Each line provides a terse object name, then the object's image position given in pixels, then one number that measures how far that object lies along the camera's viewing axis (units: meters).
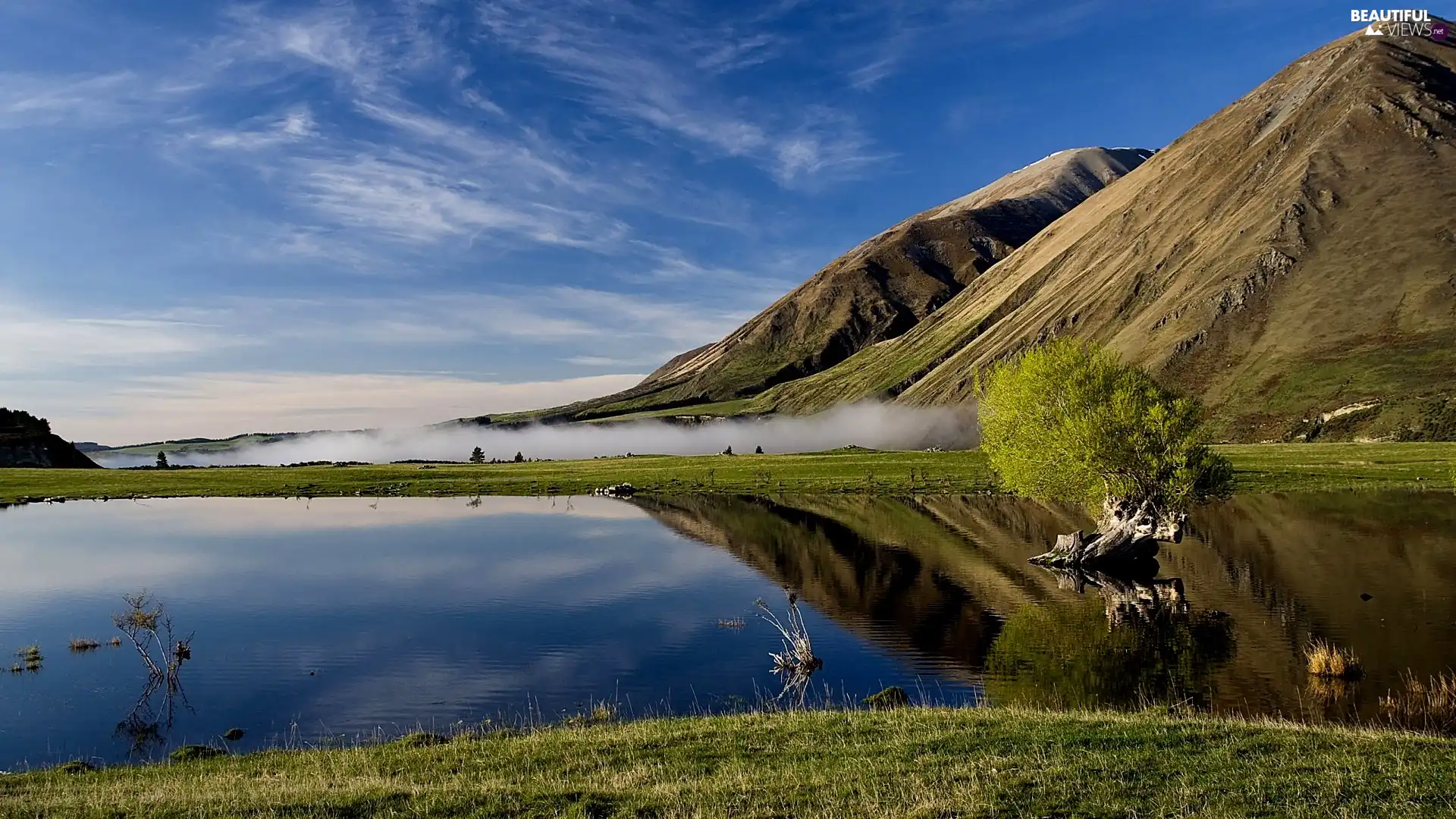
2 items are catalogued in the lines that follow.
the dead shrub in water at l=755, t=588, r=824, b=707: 35.75
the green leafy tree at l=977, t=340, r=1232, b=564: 59.50
